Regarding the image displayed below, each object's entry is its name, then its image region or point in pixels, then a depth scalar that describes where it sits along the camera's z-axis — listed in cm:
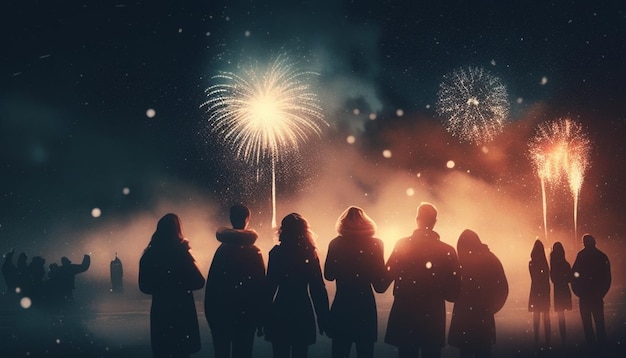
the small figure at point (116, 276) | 3007
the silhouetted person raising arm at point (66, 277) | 1462
